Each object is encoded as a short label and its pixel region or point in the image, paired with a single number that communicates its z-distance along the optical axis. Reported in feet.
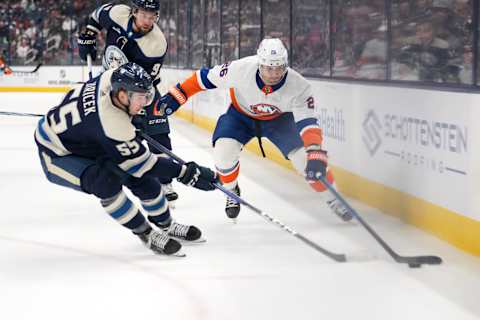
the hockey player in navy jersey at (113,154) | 19.34
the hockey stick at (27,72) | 101.78
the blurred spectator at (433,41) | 22.99
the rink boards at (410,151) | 21.54
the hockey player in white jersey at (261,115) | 24.45
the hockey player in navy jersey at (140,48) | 27.79
